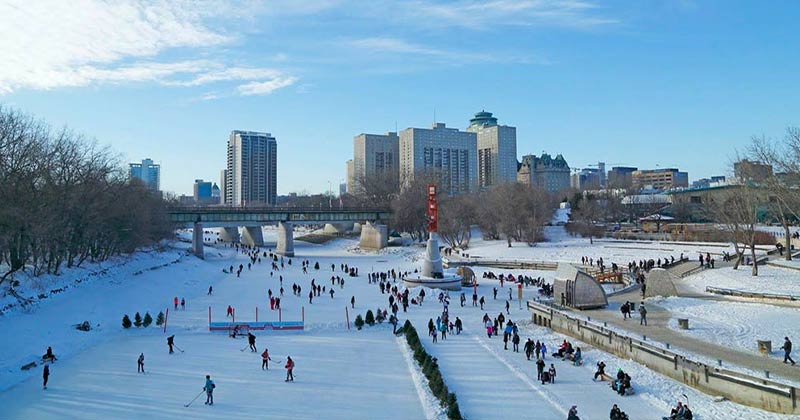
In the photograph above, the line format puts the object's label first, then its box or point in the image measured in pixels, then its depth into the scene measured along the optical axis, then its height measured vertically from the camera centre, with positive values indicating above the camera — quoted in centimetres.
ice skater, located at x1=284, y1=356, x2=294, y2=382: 2156 -523
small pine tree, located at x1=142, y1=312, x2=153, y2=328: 3130 -504
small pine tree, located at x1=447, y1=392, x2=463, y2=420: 1678 -533
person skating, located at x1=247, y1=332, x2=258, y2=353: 2617 -505
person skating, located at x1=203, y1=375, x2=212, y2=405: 1878 -523
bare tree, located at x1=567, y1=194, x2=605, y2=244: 7994 +66
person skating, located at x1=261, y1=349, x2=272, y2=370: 2329 -531
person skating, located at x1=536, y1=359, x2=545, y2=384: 2109 -512
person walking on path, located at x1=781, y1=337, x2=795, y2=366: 1981 -426
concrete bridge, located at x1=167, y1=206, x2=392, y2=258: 8362 +106
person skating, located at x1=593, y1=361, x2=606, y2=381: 2107 -524
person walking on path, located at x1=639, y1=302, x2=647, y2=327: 2662 -411
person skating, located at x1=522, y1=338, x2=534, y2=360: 2477 -521
